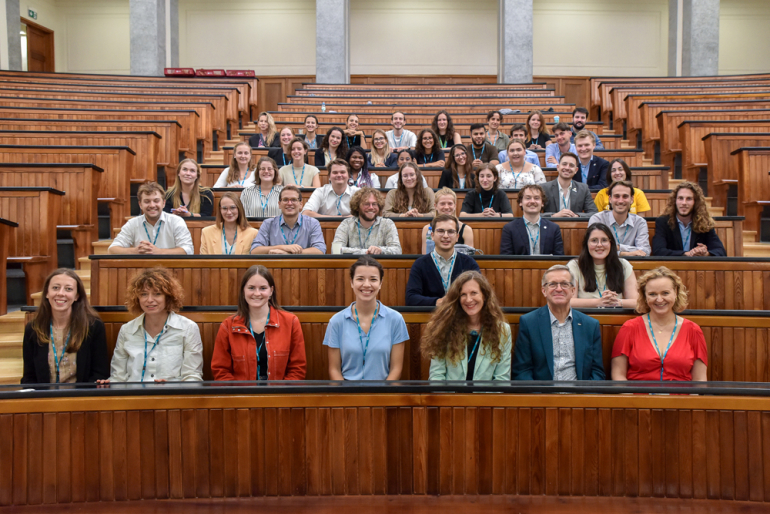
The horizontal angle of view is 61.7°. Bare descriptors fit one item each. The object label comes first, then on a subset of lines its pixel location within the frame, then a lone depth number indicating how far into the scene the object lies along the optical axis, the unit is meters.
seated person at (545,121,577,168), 4.45
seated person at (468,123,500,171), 4.51
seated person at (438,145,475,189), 4.07
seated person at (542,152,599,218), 3.67
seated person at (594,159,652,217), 3.52
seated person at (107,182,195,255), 3.01
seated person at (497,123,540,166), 4.55
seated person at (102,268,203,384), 2.20
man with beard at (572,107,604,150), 5.36
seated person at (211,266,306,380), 2.21
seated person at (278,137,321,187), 4.16
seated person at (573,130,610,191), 4.09
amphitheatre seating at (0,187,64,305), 3.32
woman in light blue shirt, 2.20
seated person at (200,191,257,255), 3.09
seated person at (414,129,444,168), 4.64
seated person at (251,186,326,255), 3.06
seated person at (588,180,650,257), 3.04
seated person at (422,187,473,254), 3.01
